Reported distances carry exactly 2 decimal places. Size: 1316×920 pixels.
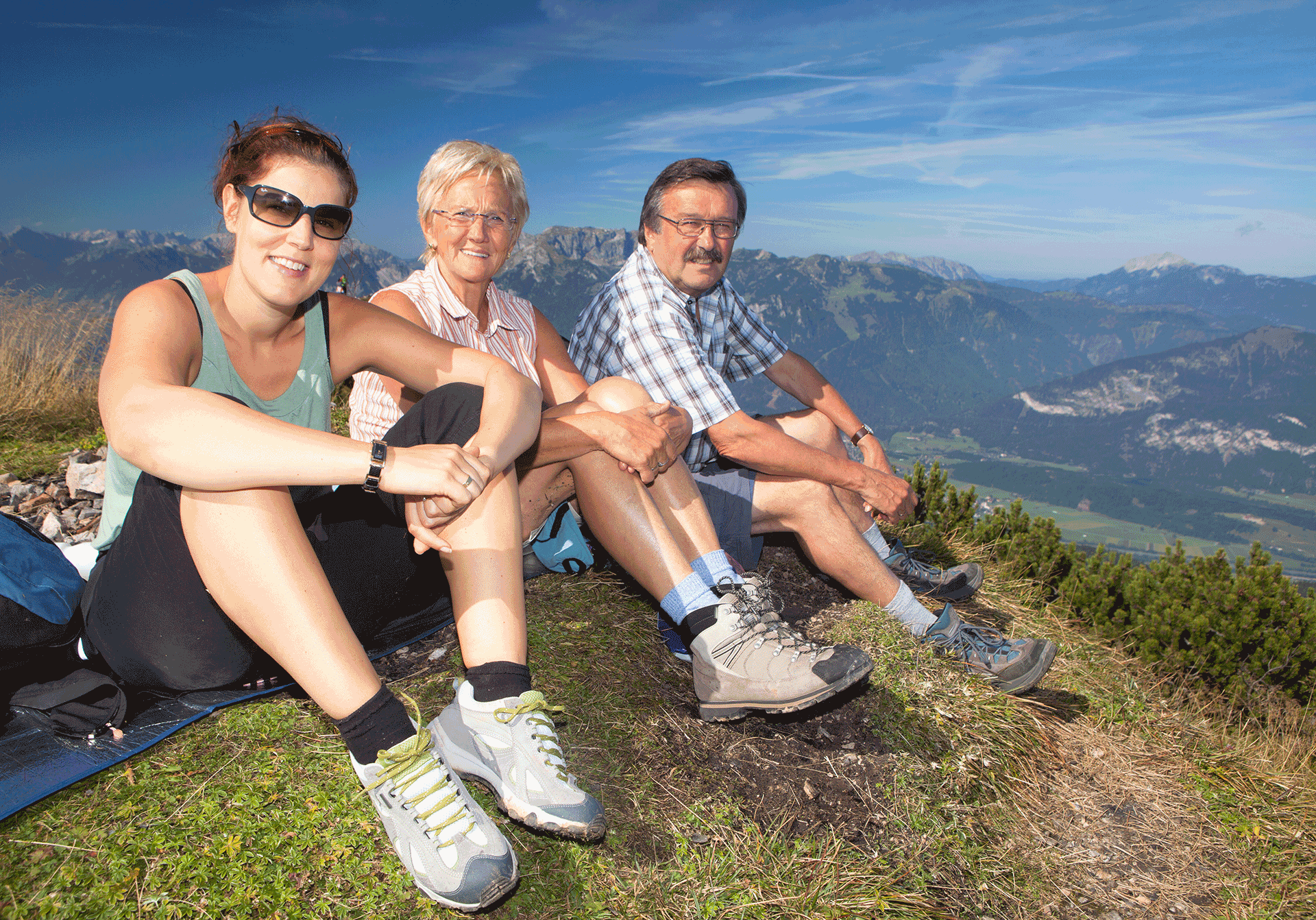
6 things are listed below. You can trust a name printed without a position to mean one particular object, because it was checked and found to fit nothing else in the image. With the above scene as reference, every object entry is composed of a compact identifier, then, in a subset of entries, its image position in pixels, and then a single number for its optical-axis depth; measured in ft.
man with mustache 11.28
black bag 6.44
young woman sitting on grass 5.86
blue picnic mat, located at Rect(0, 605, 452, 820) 6.40
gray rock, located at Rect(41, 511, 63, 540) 13.96
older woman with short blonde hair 9.03
